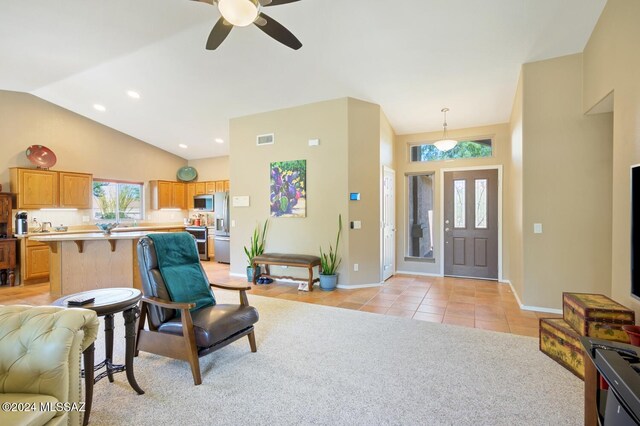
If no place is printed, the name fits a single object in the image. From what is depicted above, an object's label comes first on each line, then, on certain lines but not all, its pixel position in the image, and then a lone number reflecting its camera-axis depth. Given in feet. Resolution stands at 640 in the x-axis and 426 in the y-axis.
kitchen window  23.68
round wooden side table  6.75
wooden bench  15.96
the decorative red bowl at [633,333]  6.50
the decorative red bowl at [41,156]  18.89
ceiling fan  7.25
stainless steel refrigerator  24.68
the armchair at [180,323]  7.43
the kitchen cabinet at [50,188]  18.19
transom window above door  18.84
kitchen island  14.61
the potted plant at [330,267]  16.20
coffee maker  17.81
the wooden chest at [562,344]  7.67
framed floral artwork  17.54
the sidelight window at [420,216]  20.52
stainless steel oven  26.76
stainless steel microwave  26.89
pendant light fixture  16.51
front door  18.54
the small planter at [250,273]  18.29
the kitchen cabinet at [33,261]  17.79
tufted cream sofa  4.51
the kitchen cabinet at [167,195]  26.96
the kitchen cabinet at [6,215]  17.47
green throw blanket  8.62
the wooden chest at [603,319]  7.42
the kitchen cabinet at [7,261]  17.29
